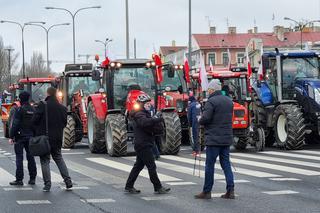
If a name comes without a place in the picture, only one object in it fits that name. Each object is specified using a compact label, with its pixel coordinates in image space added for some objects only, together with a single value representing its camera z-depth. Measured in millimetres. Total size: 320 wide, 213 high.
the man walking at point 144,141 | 11086
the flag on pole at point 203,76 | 19138
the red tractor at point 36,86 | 29047
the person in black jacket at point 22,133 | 12562
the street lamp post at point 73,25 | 50975
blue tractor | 19516
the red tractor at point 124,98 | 18438
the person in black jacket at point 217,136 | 10539
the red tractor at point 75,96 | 22500
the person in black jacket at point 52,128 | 11688
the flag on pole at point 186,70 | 22328
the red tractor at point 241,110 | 19984
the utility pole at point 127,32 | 34781
